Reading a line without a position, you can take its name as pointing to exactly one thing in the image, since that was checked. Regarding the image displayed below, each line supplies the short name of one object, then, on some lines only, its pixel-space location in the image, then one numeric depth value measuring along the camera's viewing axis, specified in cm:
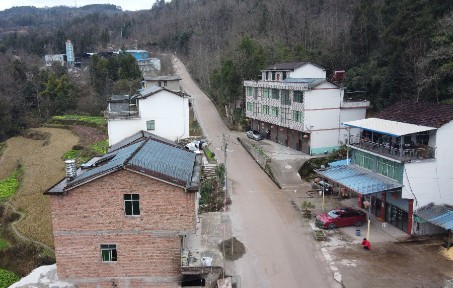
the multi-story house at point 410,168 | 2133
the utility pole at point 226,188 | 2733
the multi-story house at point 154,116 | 3025
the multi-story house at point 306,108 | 3488
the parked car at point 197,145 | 3302
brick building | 1606
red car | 2291
